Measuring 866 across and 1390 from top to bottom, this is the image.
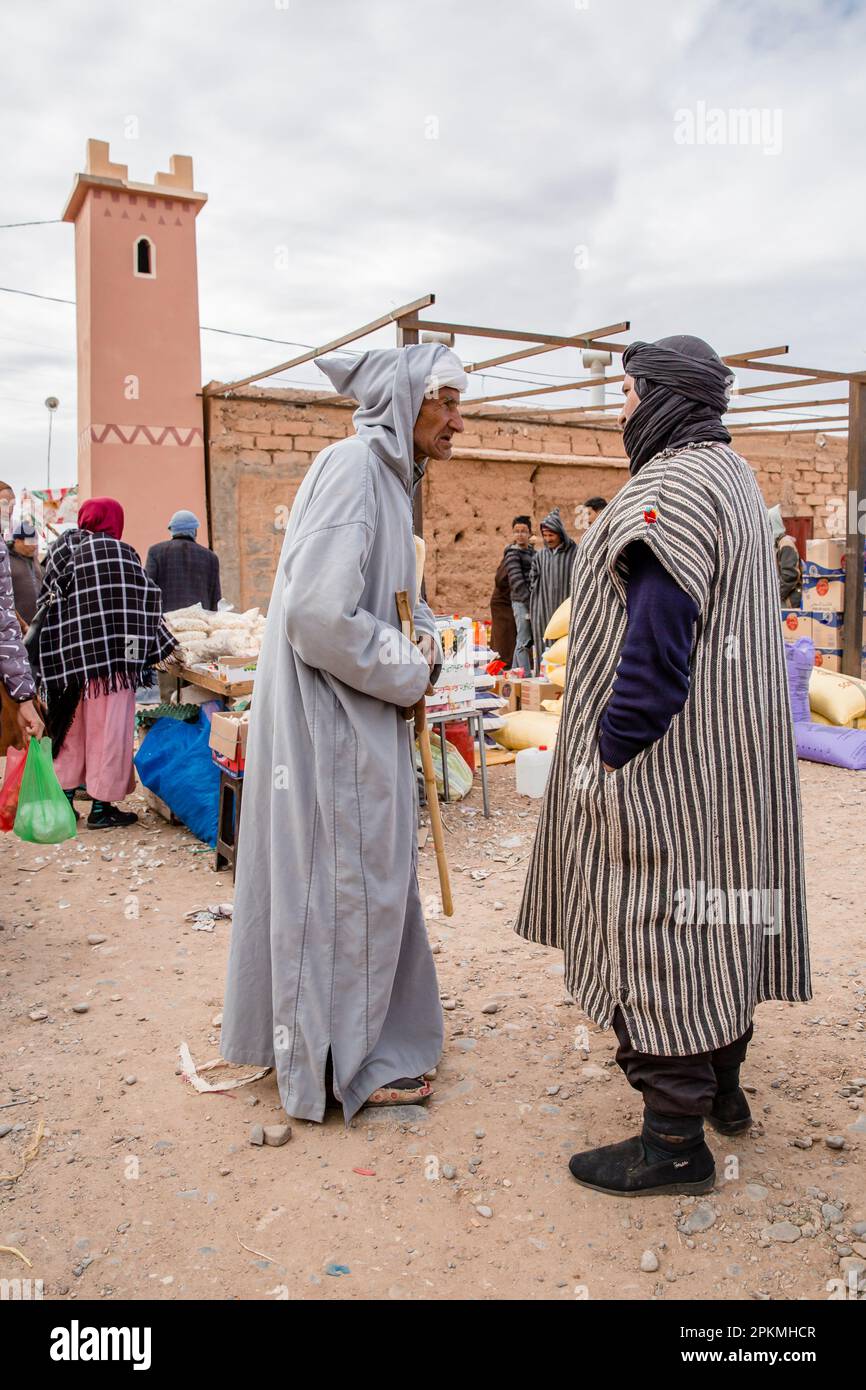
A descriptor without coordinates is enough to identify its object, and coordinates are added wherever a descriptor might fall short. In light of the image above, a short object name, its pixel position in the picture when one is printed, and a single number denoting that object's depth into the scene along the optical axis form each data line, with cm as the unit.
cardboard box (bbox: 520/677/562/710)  778
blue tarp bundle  550
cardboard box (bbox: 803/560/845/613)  1034
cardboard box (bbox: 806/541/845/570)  1060
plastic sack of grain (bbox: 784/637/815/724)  722
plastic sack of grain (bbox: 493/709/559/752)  710
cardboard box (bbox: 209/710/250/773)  479
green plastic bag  412
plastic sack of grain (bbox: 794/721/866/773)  703
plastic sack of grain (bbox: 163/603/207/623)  662
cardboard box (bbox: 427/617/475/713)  563
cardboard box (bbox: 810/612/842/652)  1034
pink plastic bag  418
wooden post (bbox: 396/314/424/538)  698
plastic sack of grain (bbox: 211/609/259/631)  648
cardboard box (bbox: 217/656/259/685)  548
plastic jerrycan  645
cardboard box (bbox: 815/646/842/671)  1017
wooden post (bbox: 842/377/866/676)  952
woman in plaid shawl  557
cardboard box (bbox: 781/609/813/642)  1043
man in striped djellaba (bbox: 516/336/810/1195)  206
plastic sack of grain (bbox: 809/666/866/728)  762
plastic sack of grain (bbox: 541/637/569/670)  795
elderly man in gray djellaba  247
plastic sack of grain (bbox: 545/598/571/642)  824
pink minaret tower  1046
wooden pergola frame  707
